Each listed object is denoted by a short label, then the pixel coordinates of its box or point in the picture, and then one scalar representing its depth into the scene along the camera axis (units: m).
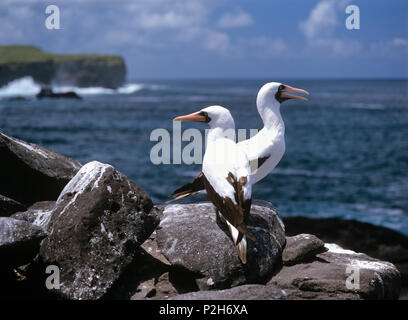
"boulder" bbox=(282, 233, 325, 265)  6.43
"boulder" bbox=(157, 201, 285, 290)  5.72
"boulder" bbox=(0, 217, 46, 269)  5.25
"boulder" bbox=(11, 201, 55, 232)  6.12
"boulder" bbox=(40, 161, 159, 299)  5.43
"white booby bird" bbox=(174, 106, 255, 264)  5.62
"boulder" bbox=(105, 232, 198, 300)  5.81
